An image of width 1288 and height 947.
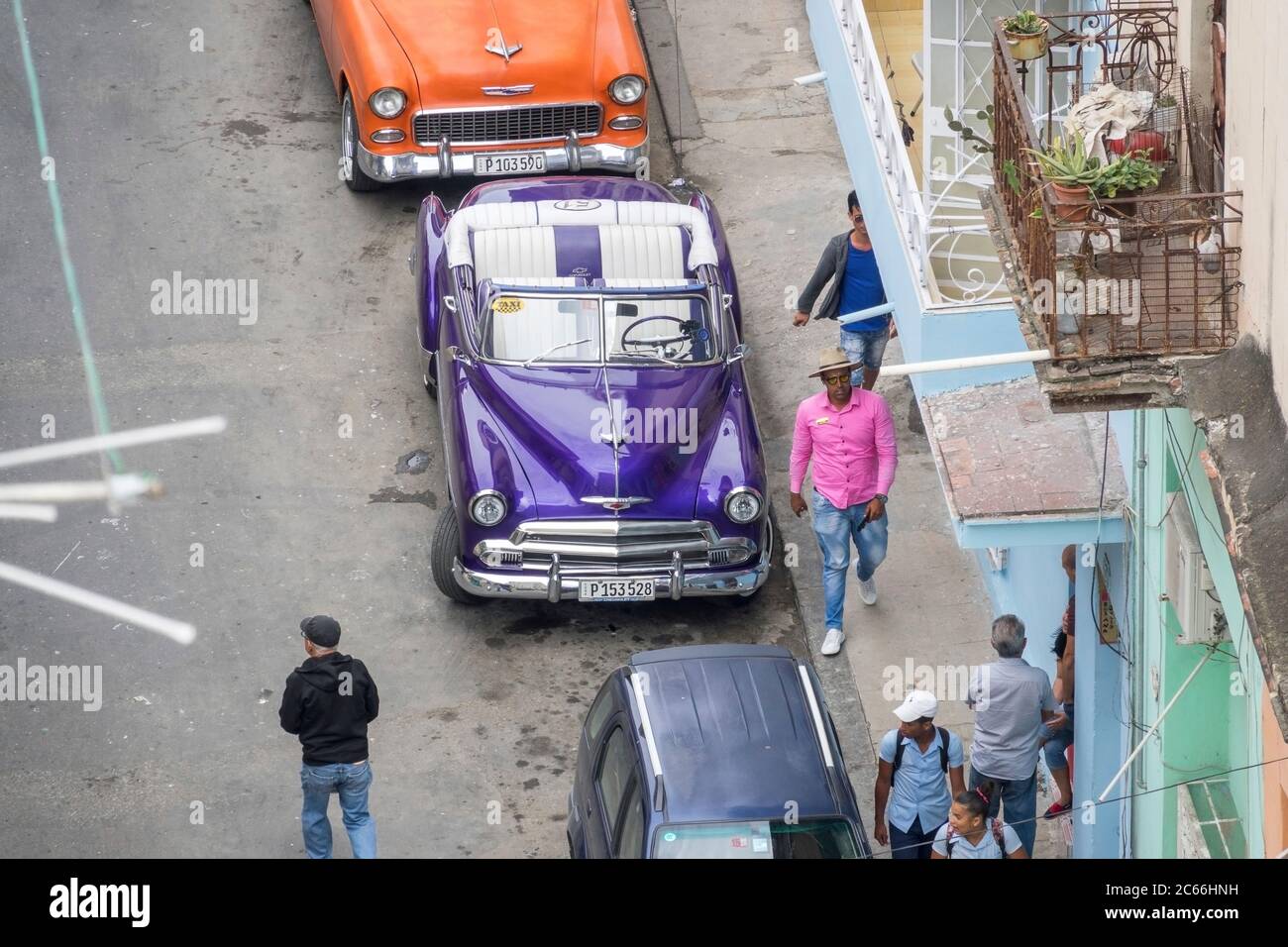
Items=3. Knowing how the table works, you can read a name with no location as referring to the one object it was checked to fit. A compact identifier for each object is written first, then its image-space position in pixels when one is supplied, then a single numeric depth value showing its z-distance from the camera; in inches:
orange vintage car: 1111.6
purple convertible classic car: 839.1
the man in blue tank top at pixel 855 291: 964.0
